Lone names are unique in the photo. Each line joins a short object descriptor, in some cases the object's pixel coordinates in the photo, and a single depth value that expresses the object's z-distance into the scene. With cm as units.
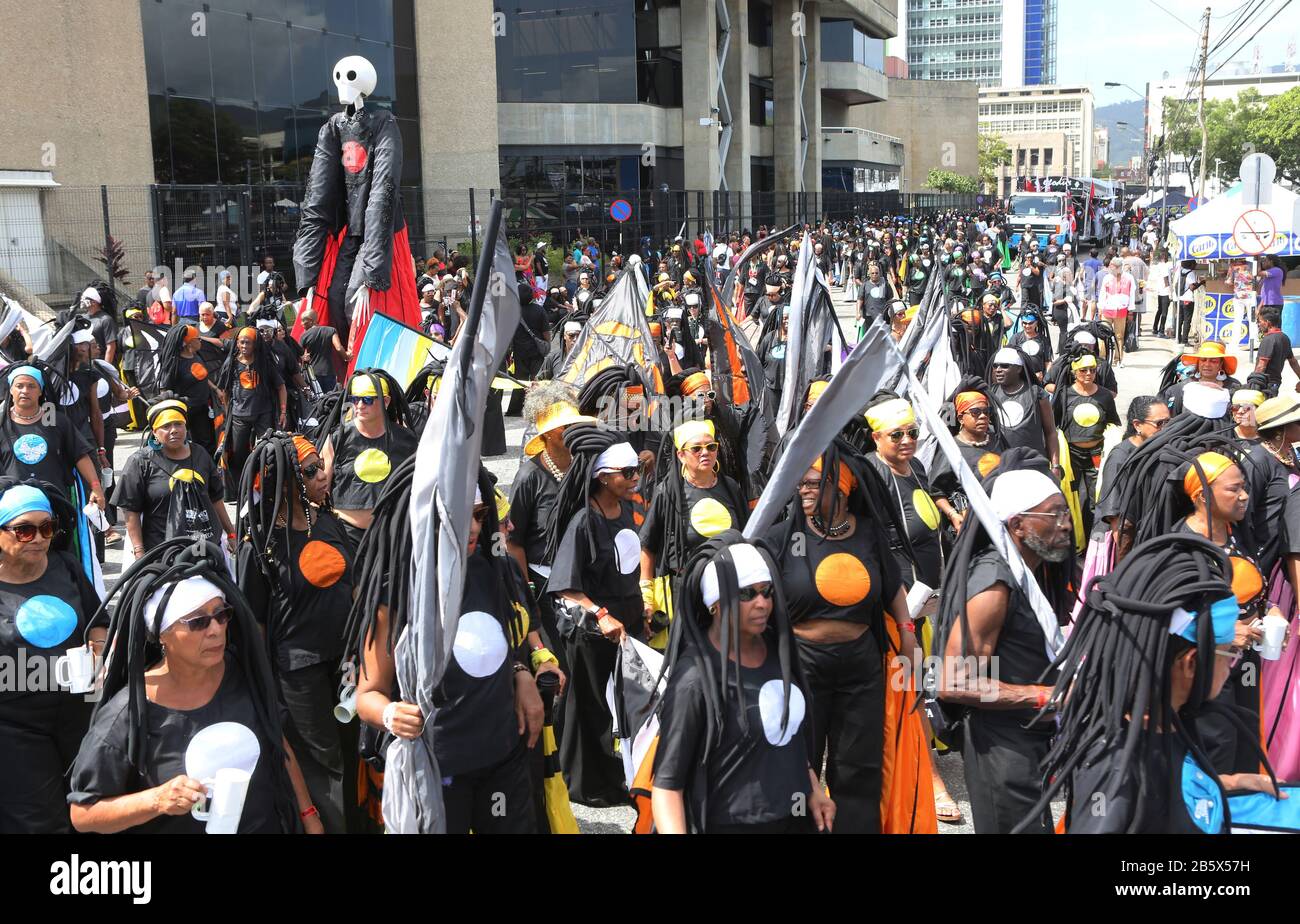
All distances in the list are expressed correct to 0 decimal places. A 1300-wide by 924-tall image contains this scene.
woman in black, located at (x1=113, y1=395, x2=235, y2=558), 679
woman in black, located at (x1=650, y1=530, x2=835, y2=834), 359
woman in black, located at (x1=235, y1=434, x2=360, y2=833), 499
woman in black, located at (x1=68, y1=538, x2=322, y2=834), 340
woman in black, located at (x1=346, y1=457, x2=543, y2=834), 405
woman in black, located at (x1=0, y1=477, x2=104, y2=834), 430
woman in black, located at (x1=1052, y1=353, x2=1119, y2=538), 903
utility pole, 3750
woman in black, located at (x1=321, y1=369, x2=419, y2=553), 643
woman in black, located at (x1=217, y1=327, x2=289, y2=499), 984
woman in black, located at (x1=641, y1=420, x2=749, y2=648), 569
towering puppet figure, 809
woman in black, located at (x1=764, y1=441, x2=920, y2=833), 470
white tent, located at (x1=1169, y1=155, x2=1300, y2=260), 1616
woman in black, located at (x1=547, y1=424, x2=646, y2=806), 552
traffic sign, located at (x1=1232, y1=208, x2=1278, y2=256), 1606
